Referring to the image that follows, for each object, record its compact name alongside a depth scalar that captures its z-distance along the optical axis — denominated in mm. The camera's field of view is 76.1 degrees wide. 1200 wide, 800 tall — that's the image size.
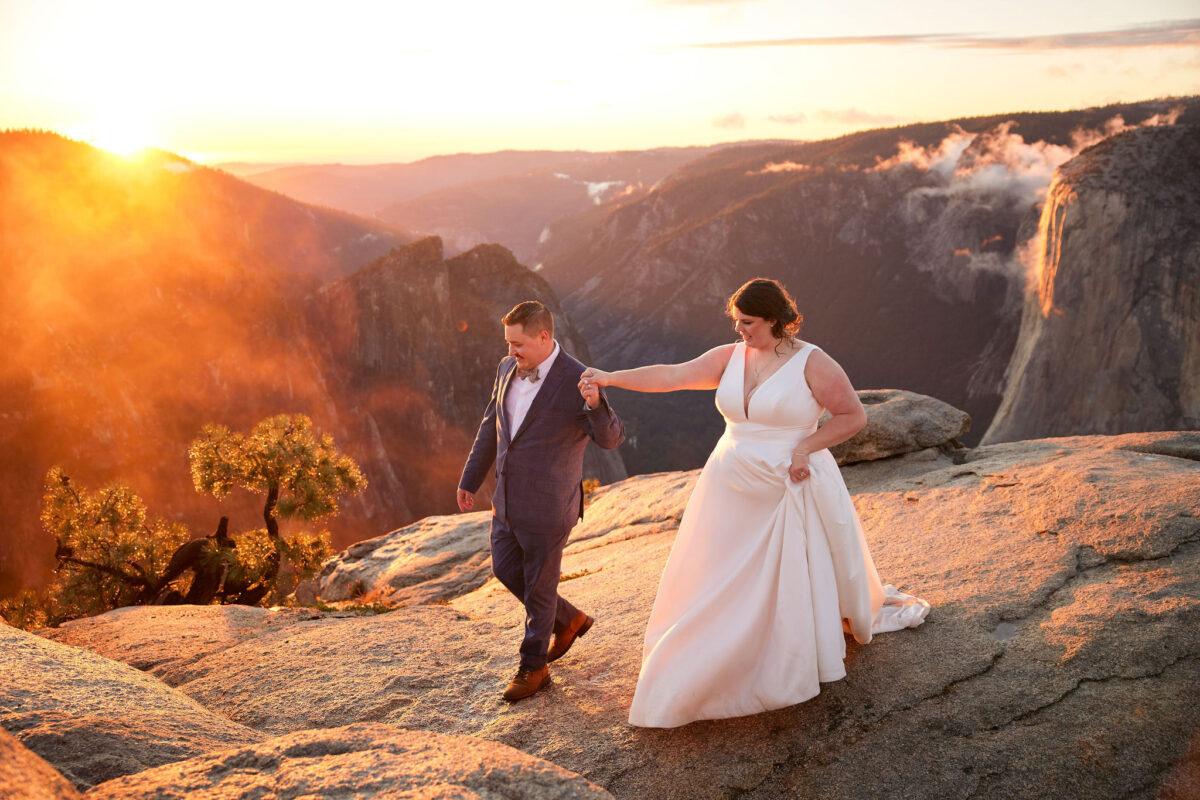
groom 5355
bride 4781
